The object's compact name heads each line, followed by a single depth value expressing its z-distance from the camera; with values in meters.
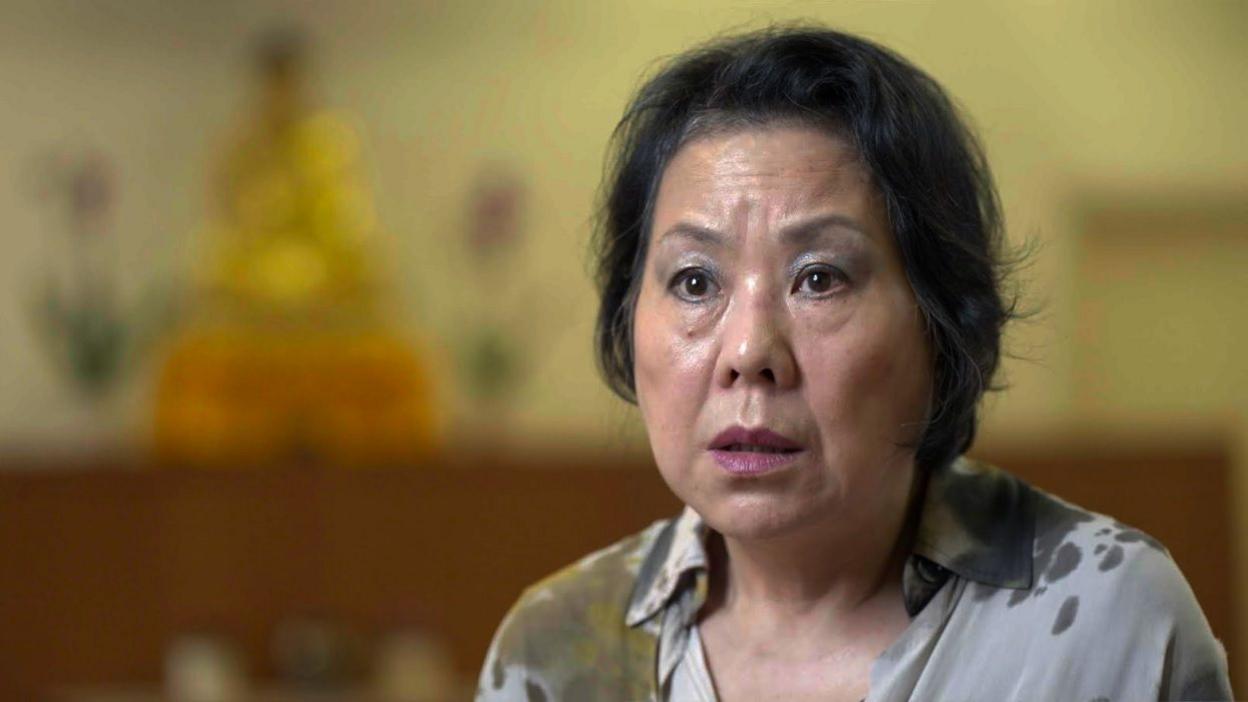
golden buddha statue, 5.19
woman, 2.16
